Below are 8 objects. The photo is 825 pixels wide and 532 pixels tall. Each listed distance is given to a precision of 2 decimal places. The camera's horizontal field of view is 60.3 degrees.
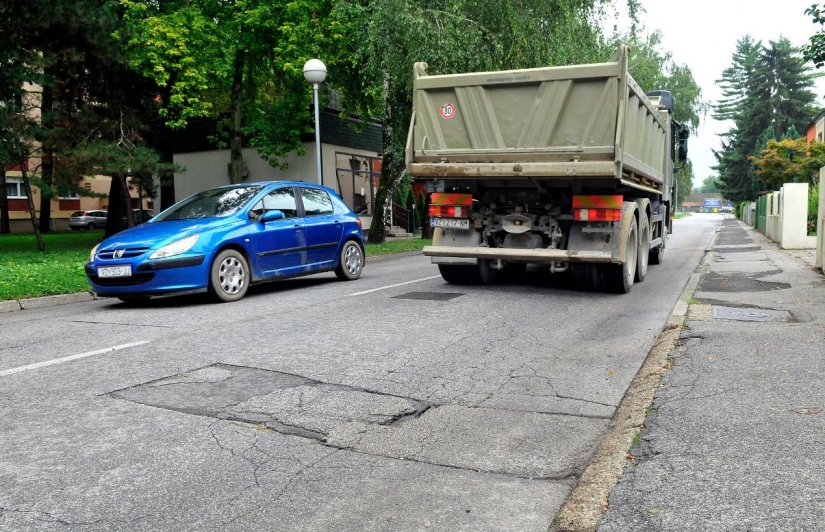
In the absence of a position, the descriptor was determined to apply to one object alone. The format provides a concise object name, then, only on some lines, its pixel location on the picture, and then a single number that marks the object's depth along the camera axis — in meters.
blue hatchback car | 8.94
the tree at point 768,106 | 66.44
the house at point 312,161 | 27.16
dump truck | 9.09
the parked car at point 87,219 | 48.53
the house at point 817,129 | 56.70
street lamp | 16.22
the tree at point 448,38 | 18.02
